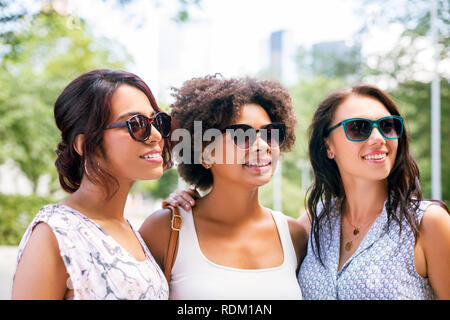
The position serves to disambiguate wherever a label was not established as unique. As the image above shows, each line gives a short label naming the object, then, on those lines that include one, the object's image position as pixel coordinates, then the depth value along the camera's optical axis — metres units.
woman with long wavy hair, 2.35
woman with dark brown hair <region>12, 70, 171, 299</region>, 1.75
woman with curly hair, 2.55
